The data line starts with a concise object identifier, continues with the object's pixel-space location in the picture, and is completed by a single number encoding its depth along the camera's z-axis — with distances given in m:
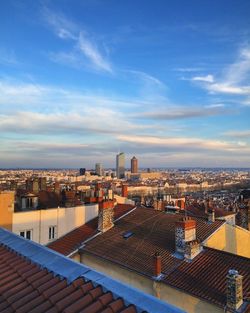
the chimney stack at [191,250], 10.44
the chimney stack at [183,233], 10.84
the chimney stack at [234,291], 7.72
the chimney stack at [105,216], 14.15
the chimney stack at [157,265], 9.76
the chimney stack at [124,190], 28.89
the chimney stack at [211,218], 13.35
